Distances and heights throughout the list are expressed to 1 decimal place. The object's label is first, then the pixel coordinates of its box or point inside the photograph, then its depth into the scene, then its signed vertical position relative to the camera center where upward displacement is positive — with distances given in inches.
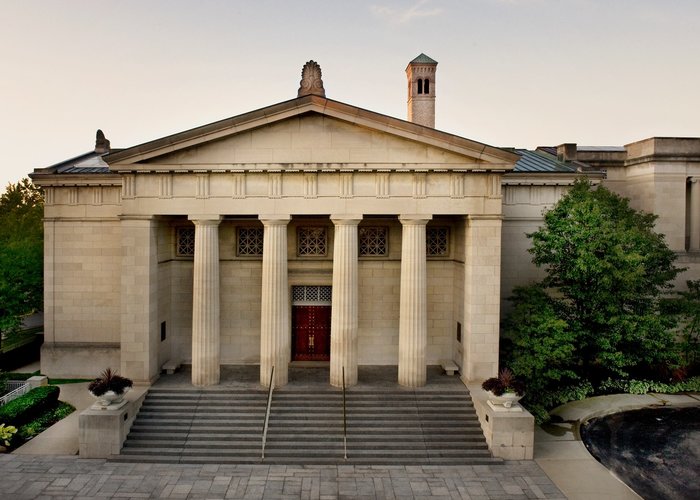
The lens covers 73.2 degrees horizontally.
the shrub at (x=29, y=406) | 684.7 -249.8
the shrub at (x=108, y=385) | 631.2 -194.0
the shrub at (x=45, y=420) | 676.1 -273.1
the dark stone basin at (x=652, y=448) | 565.3 -281.2
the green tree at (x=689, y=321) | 865.5 -150.9
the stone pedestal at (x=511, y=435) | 625.9 -253.7
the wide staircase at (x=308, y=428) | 626.2 -263.2
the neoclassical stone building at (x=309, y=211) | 730.8 +51.4
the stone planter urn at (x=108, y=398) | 634.8 -211.8
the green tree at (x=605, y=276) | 749.9 -49.8
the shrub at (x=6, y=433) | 633.0 -260.9
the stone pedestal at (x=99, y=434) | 620.7 -254.3
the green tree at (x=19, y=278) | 924.0 -78.0
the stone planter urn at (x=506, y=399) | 639.8 -210.5
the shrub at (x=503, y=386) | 642.8 -193.8
